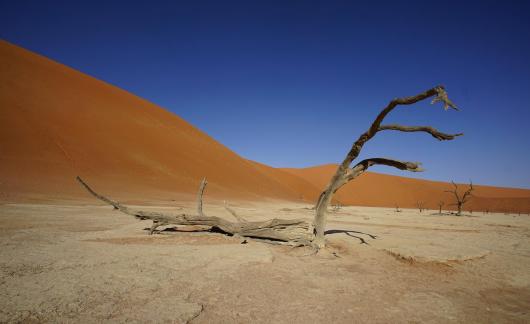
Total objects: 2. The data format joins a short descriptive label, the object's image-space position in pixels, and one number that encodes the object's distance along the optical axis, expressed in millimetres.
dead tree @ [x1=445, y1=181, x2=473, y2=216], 19781
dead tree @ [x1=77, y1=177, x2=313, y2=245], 6738
